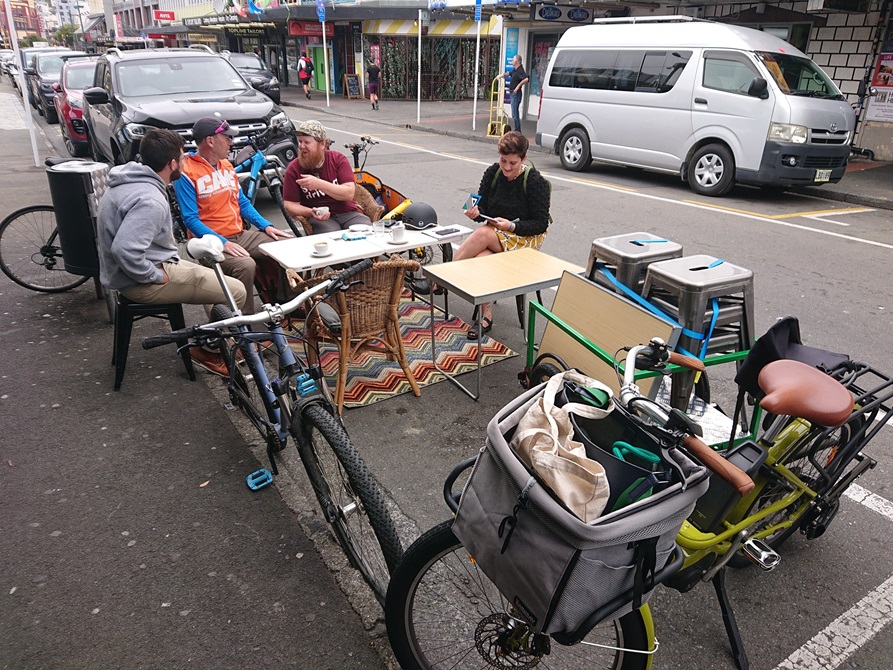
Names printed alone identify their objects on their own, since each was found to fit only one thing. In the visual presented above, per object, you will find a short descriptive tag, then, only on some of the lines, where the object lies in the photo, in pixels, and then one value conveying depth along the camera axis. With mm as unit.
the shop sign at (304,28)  30094
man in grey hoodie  3752
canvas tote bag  1570
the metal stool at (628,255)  3459
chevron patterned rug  4379
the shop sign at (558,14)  16438
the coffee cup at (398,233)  4727
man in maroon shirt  5383
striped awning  25438
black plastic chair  4102
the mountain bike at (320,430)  2389
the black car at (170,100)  8023
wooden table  4004
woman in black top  4992
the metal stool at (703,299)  3086
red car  12031
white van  9664
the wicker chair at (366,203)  6160
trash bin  4805
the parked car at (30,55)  20706
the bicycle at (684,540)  1940
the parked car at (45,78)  17812
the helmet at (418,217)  5367
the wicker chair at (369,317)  3898
